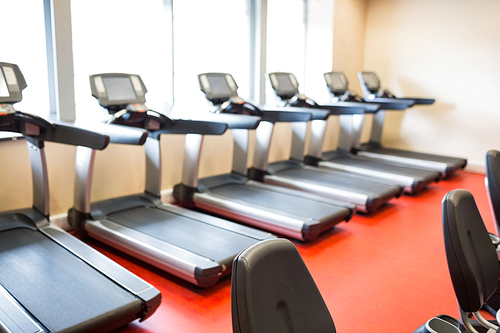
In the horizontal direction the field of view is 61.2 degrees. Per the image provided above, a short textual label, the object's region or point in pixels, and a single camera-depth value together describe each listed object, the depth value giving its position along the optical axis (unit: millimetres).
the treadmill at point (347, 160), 5160
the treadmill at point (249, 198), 3658
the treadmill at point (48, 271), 2100
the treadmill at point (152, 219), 2863
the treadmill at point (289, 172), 4445
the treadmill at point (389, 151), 5887
